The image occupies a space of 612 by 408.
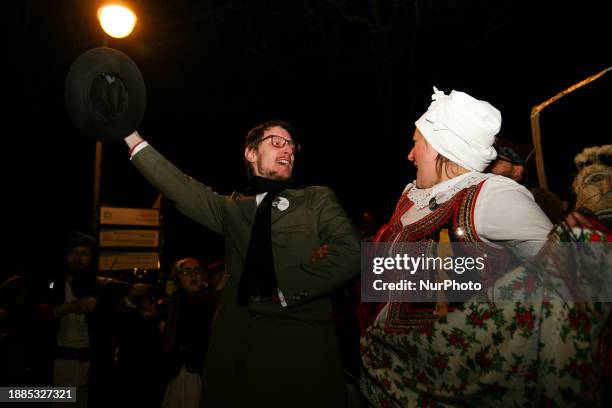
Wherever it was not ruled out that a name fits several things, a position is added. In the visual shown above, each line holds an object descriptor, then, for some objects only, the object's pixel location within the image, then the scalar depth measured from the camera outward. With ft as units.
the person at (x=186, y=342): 18.11
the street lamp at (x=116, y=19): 23.24
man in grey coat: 7.75
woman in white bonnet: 5.93
